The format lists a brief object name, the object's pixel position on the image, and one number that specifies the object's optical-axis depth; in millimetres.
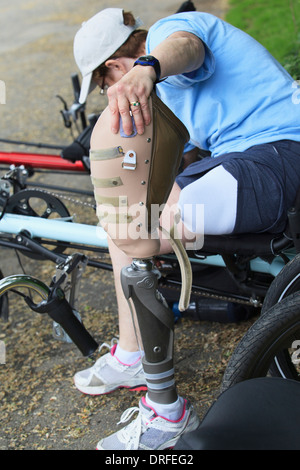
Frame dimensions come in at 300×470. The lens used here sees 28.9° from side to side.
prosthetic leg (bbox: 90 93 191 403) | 1493
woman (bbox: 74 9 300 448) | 1774
